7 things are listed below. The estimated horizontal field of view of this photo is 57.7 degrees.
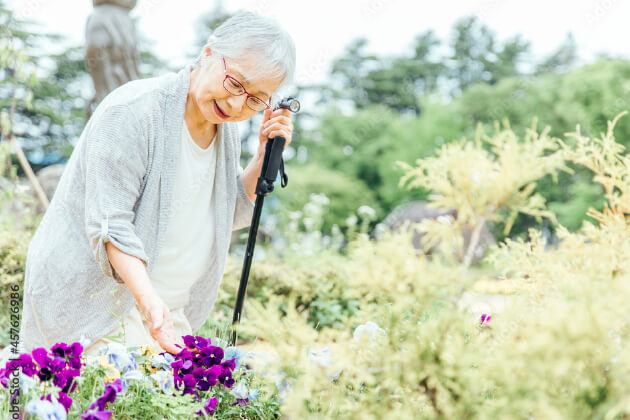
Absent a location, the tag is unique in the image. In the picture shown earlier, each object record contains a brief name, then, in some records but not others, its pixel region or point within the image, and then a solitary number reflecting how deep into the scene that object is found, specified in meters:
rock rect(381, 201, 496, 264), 12.53
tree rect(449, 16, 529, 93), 27.33
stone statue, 6.01
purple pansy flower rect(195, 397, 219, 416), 1.42
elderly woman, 1.84
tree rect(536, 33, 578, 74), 26.53
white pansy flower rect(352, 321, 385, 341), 1.41
